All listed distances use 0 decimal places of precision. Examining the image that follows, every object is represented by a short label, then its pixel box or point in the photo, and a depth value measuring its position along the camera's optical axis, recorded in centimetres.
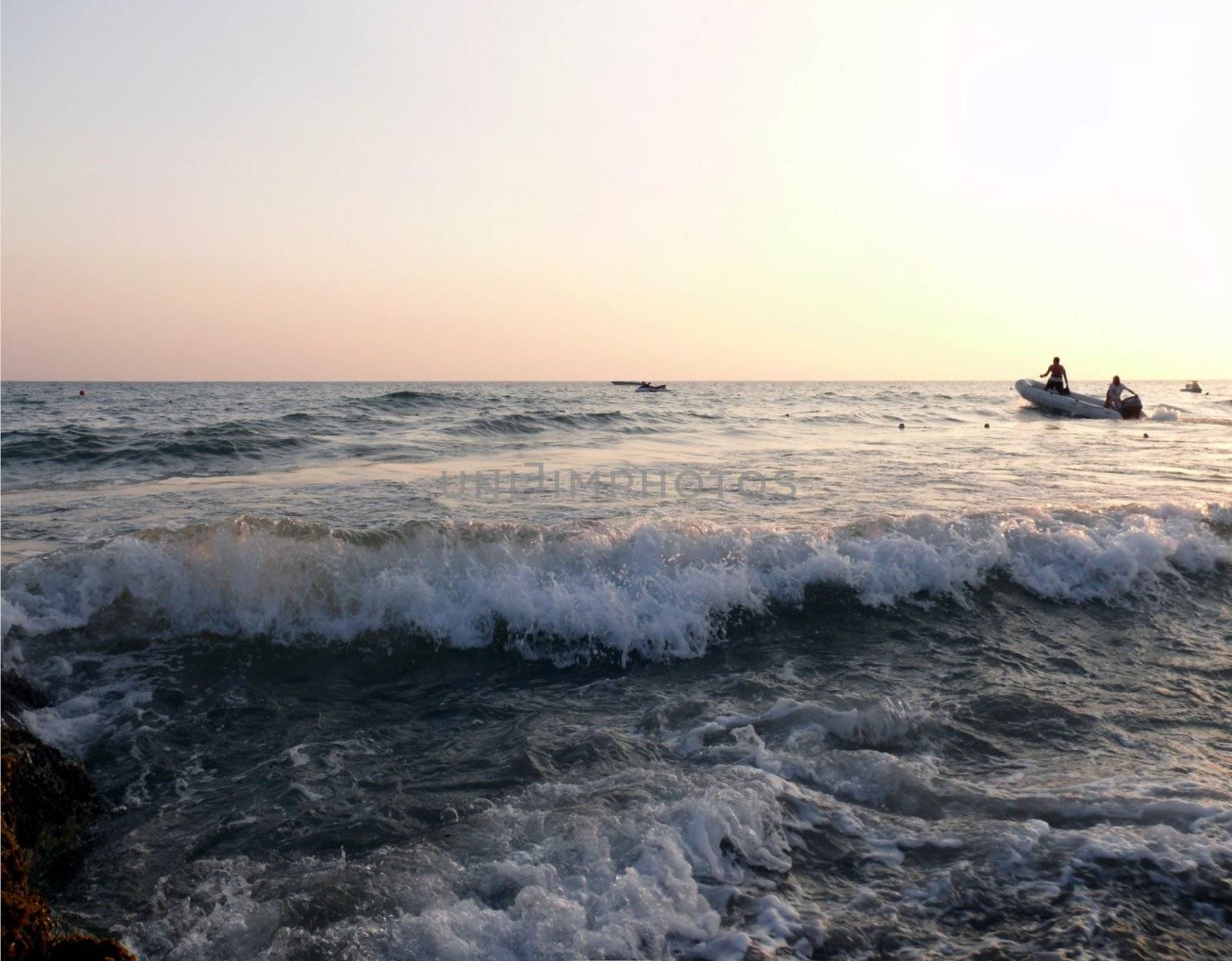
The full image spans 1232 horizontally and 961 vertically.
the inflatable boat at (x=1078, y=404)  3203
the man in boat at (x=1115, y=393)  3275
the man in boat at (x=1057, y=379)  3553
